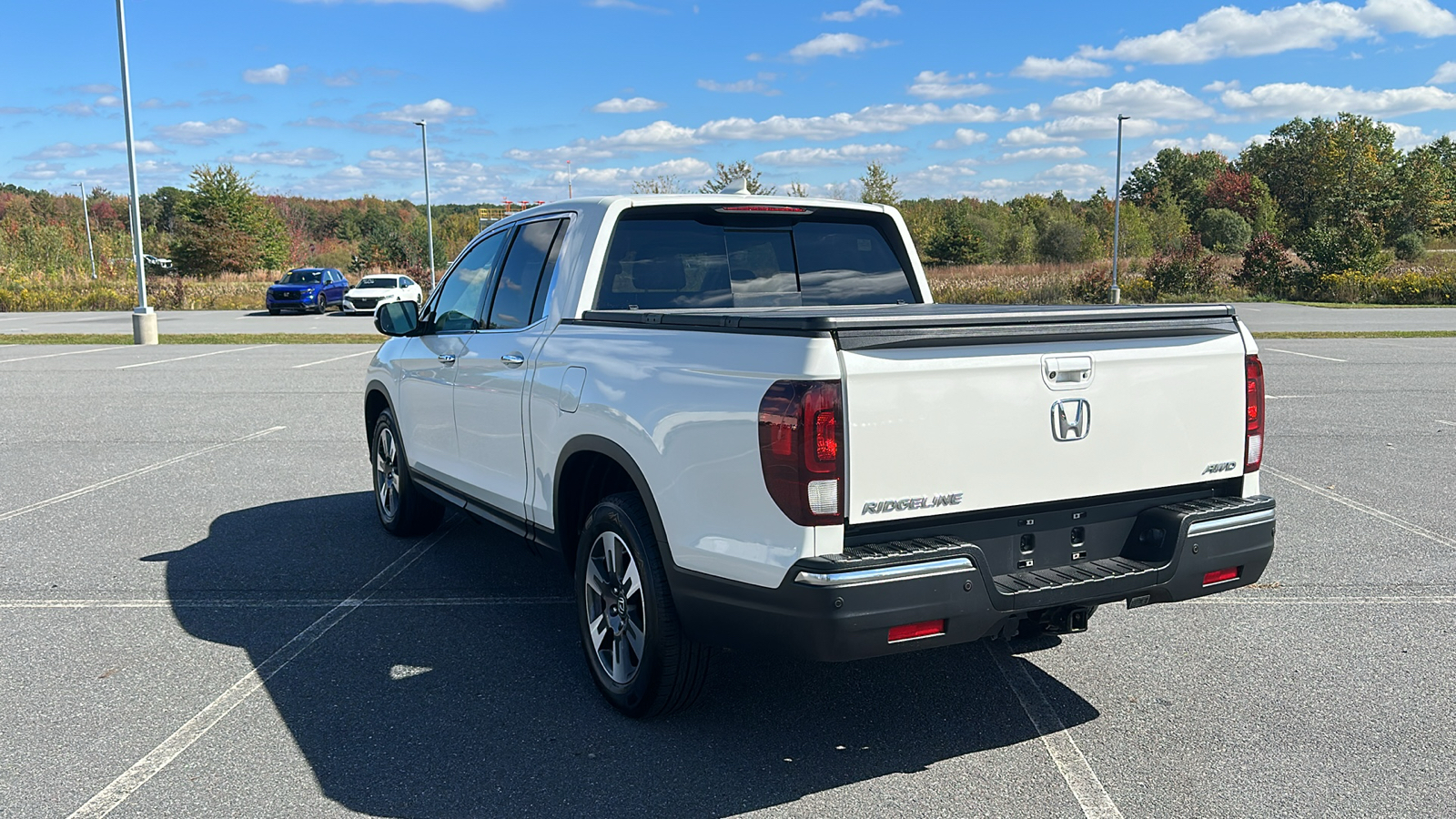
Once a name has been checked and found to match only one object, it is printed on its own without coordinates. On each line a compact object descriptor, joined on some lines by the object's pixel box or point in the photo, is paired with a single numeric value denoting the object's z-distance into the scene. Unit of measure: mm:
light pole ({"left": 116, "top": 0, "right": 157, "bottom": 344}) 22703
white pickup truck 3115
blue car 37344
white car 36906
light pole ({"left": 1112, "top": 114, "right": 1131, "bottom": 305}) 36238
